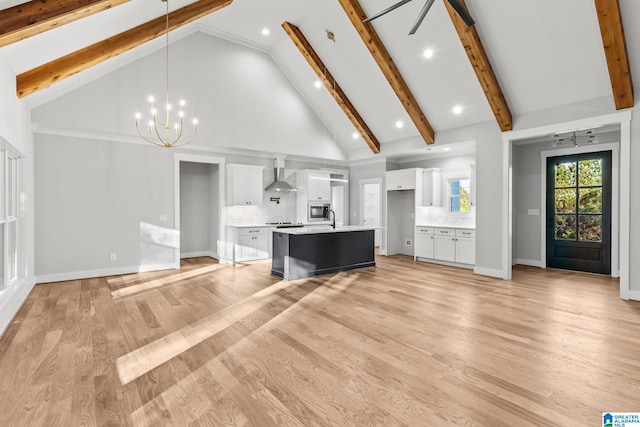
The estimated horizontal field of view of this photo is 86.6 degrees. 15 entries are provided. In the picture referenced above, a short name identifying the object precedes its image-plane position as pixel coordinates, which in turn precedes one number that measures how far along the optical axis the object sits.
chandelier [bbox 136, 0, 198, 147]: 6.29
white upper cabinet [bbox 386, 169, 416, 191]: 8.20
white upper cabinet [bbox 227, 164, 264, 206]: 7.65
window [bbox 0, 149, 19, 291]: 4.07
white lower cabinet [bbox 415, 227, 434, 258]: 7.84
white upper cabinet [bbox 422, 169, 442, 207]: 8.10
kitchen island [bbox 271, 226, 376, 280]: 5.88
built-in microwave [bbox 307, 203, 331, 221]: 8.74
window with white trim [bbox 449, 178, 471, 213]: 7.75
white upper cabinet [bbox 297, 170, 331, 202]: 8.64
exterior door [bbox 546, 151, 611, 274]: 6.30
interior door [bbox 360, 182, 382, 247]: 9.62
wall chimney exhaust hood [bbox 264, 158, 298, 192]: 8.06
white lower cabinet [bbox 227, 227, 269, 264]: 7.45
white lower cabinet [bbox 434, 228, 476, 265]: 7.04
